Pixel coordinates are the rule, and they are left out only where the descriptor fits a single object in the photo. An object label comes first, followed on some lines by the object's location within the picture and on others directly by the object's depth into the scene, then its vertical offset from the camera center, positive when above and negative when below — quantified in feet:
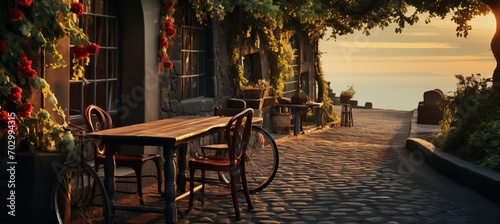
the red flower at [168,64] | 31.96 +1.22
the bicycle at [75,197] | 20.18 -2.98
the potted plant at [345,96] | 81.92 -0.07
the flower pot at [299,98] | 56.18 -0.28
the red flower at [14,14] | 20.27 +2.05
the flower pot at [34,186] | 21.03 -2.65
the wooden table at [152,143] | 21.35 -1.42
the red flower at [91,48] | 22.96 +1.33
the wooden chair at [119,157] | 24.45 -2.10
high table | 54.19 -1.17
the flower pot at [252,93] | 45.57 +0.06
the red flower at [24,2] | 20.29 +2.38
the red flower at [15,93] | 20.56 -0.05
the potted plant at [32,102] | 20.72 -0.31
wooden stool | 71.98 -2.04
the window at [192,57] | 36.50 +1.80
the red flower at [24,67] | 20.88 +0.66
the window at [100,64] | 27.32 +1.06
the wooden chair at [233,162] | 23.90 -2.21
